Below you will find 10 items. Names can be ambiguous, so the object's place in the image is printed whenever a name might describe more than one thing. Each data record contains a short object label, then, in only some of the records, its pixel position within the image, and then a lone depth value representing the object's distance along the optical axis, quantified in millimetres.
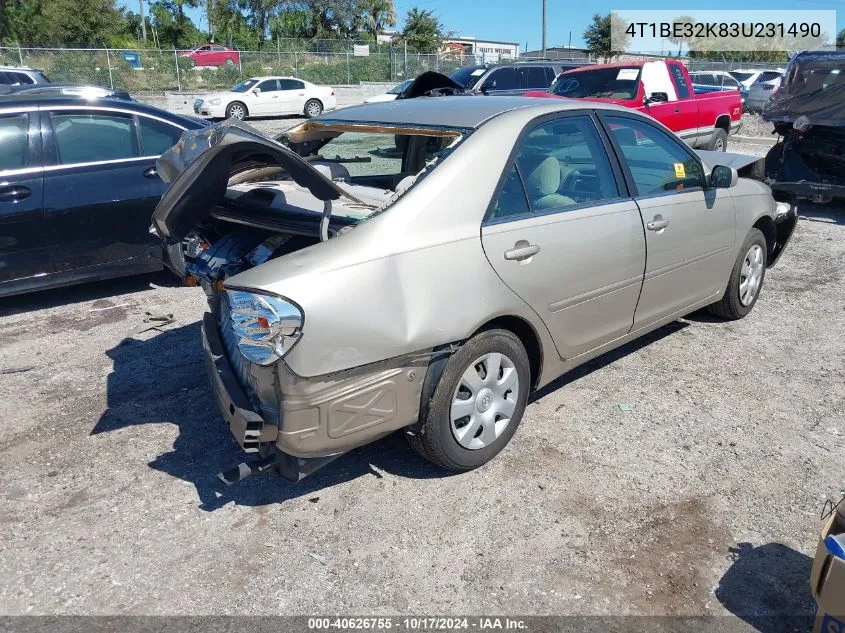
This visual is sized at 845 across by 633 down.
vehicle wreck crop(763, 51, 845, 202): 8891
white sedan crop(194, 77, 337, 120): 24344
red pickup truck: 11555
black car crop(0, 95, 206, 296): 5422
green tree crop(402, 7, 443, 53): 55000
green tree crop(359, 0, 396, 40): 55625
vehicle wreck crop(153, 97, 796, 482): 2855
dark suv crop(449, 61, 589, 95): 16203
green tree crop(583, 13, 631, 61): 48281
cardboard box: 2160
